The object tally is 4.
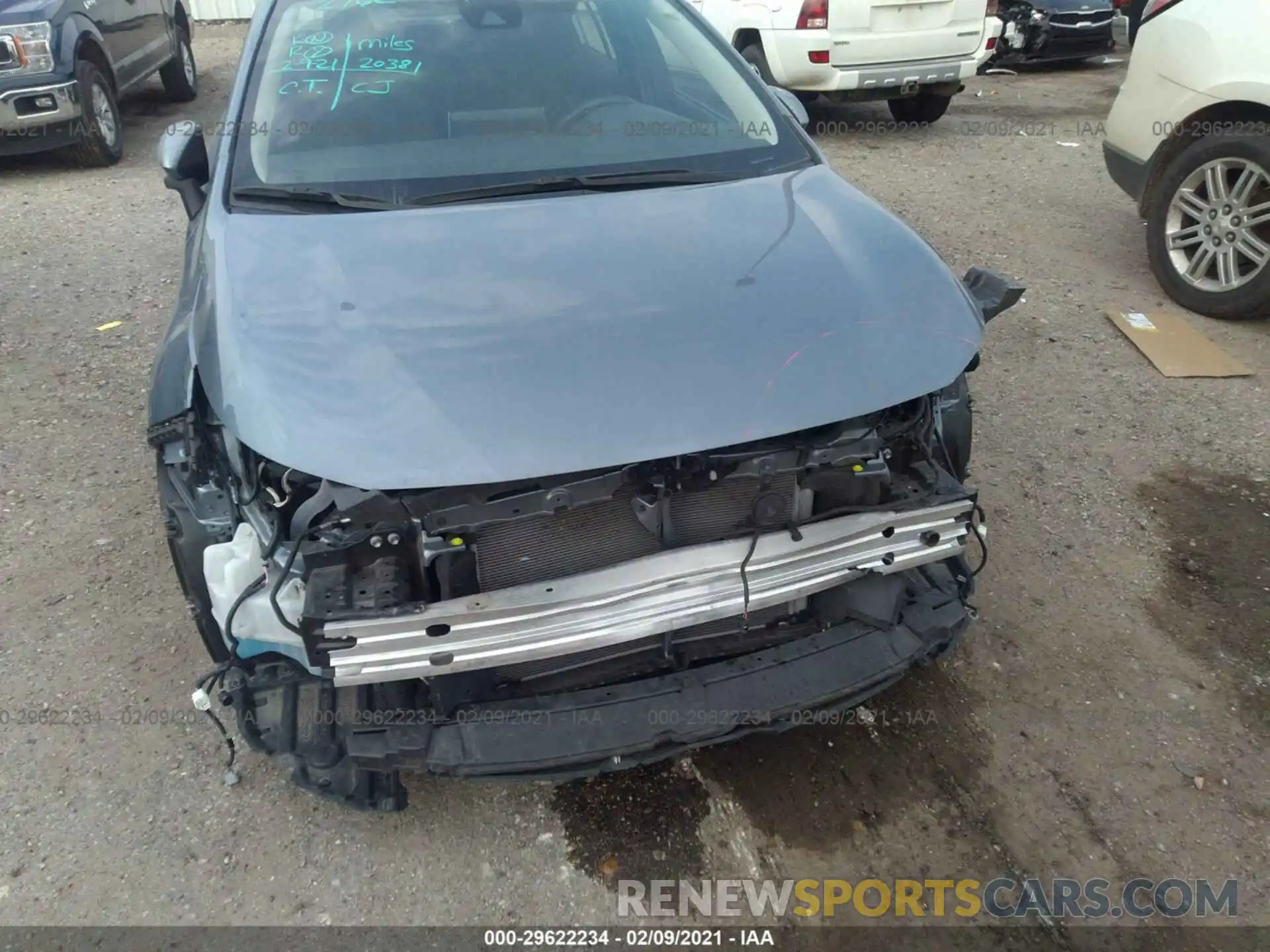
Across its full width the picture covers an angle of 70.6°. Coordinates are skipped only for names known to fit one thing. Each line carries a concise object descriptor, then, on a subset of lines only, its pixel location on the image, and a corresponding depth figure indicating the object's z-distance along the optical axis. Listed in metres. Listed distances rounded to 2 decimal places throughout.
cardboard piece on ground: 4.12
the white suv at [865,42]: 6.86
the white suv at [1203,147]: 4.20
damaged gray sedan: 1.77
